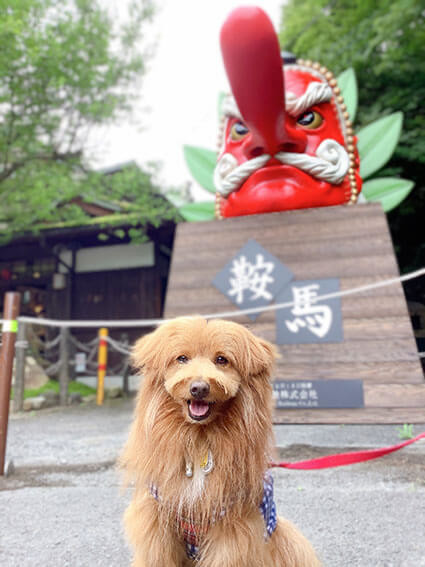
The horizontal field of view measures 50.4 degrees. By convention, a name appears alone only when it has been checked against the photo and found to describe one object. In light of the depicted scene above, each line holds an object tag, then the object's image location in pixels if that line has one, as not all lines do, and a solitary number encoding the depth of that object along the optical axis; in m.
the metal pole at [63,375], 7.49
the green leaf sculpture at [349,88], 5.61
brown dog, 1.38
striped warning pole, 7.86
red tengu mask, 4.05
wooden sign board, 3.65
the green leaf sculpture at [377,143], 5.41
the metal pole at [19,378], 6.59
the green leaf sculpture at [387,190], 5.35
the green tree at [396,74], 7.41
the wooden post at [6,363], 3.12
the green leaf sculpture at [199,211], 5.81
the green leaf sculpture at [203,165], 5.77
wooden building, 10.09
